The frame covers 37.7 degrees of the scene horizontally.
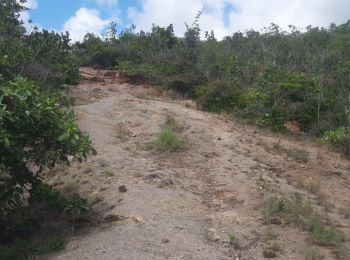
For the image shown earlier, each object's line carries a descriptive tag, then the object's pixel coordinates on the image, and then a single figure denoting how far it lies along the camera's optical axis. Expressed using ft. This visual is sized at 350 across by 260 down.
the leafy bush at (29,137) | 20.57
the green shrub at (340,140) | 35.40
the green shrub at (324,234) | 19.90
